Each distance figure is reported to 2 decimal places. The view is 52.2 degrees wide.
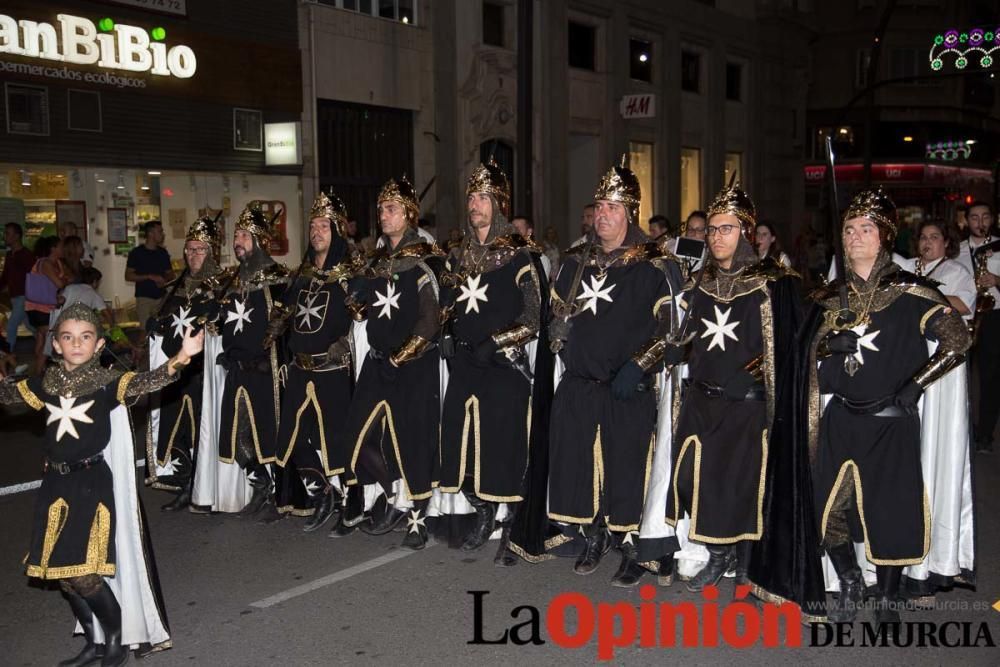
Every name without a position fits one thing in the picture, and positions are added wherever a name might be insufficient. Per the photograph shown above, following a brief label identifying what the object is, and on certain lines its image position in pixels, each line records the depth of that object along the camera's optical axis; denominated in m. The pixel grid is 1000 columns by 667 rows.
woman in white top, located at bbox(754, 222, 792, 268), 8.80
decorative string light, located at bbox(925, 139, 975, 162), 51.16
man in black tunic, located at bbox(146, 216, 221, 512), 7.40
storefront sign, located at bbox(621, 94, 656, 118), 24.30
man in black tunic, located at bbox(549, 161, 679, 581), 5.79
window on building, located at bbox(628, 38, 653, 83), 27.95
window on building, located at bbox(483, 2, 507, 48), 22.17
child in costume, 4.51
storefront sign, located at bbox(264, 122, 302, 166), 17.77
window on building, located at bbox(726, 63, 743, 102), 33.28
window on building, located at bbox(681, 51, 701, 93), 30.72
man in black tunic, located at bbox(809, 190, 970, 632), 4.94
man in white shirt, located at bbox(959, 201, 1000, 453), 8.88
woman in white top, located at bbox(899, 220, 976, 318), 8.20
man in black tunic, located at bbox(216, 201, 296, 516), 7.07
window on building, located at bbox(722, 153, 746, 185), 33.47
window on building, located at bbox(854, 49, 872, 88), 49.68
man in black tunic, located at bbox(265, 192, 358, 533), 6.86
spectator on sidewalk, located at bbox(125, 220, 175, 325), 14.21
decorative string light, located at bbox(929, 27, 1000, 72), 19.12
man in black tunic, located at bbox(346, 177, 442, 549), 6.54
